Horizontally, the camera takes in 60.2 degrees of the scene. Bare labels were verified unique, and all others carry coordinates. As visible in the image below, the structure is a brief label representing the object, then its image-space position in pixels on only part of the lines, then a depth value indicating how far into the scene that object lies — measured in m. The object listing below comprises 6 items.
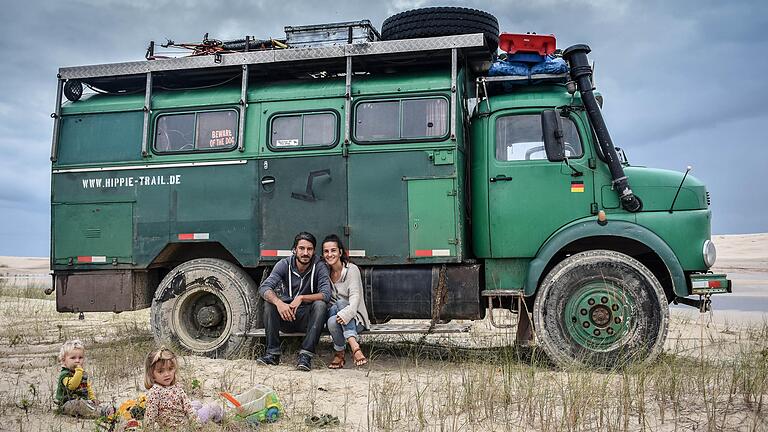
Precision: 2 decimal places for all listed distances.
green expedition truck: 6.90
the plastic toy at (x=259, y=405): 4.89
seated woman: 6.92
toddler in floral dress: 4.54
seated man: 6.99
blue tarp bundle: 7.47
